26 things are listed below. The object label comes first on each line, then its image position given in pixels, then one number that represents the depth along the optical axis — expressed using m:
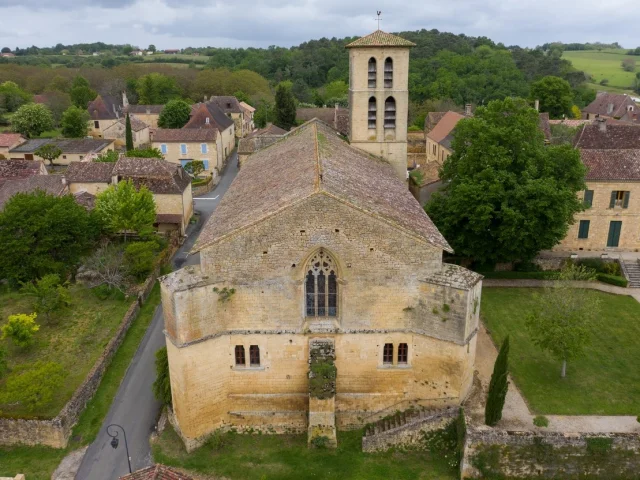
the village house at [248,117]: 105.12
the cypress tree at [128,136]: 76.38
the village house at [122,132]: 88.94
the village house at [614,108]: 86.62
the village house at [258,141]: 53.20
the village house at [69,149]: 78.75
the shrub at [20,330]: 32.97
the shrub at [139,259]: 41.88
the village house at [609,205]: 42.94
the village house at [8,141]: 79.62
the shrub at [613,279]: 40.84
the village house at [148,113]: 104.44
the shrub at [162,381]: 28.08
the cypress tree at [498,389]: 24.88
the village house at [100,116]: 97.44
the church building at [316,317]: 24.78
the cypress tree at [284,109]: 92.44
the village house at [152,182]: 52.84
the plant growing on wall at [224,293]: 25.24
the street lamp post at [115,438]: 23.31
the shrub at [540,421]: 25.95
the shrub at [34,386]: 26.50
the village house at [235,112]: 101.25
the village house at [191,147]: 74.00
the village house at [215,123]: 83.00
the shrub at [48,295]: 37.06
